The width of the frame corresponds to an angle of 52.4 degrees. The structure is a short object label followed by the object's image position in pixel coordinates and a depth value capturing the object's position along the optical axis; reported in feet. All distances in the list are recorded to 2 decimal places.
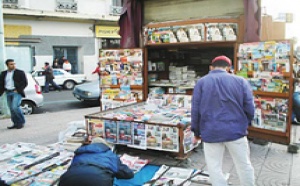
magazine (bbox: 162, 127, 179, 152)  14.66
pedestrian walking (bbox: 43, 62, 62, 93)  50.19
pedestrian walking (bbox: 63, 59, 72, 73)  59.01
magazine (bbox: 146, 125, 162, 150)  15.08
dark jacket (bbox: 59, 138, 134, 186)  9.14
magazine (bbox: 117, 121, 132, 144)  15.90
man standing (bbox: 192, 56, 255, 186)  10.61
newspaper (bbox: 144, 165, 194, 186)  12.80
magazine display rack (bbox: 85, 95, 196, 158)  14.75
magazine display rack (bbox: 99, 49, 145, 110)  21.30
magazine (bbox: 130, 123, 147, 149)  15.47
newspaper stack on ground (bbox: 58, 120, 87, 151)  17.33
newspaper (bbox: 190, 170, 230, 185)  12.92
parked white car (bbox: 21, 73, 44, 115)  30.27
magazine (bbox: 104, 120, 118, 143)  16.33
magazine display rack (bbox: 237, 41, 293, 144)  15.44
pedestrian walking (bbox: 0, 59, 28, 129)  22.82
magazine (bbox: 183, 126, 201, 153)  14.85
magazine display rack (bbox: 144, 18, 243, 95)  17.85
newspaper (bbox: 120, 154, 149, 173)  14.53
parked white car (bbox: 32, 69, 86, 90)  52.18
